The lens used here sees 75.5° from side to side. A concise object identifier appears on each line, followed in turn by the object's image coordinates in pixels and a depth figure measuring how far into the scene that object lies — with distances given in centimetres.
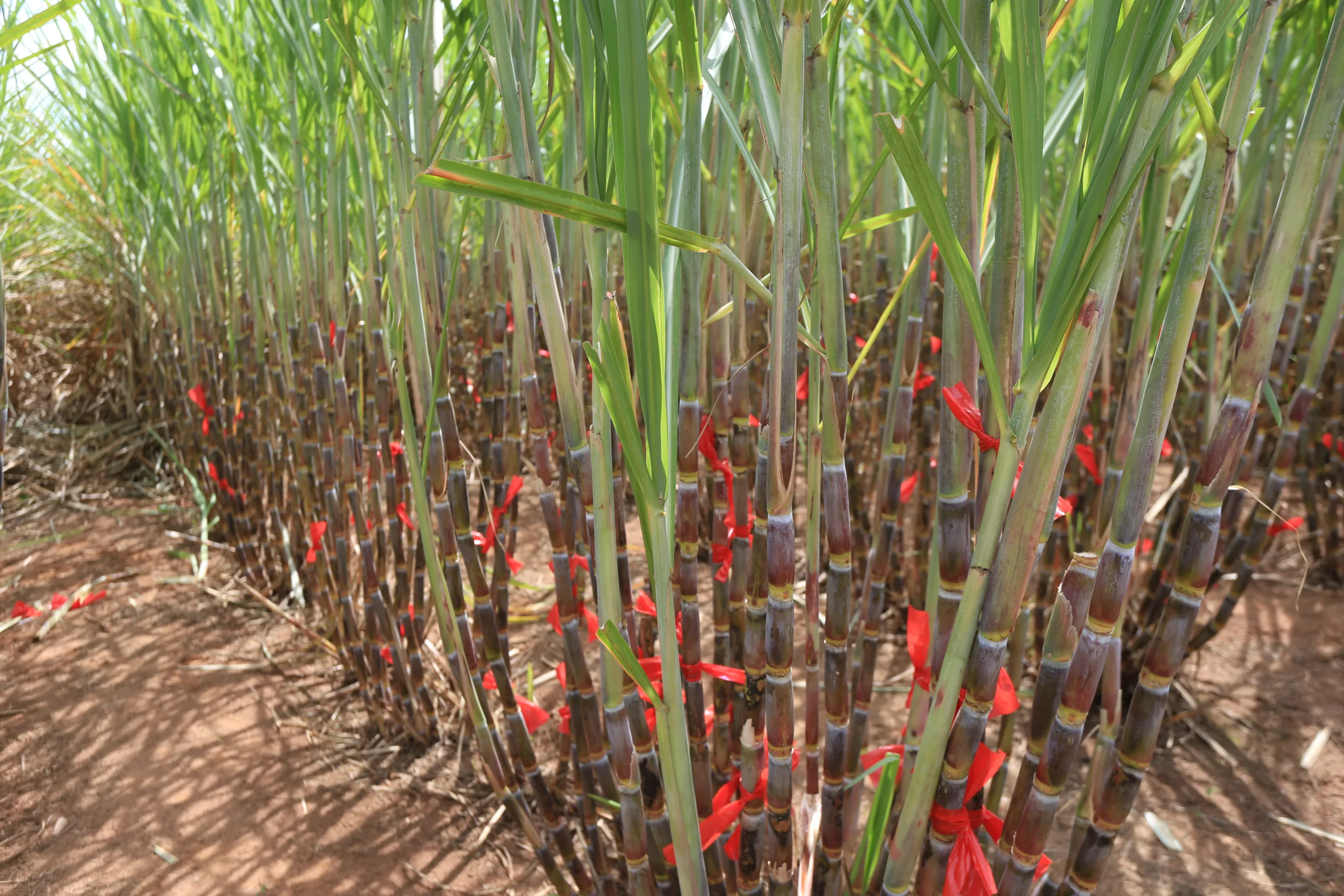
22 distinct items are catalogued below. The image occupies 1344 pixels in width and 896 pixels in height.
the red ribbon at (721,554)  77
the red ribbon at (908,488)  96
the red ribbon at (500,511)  91
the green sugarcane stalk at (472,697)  67
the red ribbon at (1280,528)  86
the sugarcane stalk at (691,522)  61
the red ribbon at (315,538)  125
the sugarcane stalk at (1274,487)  107
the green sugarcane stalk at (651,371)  35
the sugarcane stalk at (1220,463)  39
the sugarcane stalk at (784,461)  38
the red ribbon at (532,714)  84
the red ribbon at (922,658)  47
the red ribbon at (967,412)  41
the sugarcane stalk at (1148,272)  50
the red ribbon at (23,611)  139
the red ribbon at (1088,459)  112
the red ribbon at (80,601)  150
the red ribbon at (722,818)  59
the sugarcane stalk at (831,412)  44
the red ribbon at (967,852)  45
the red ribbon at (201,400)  186
